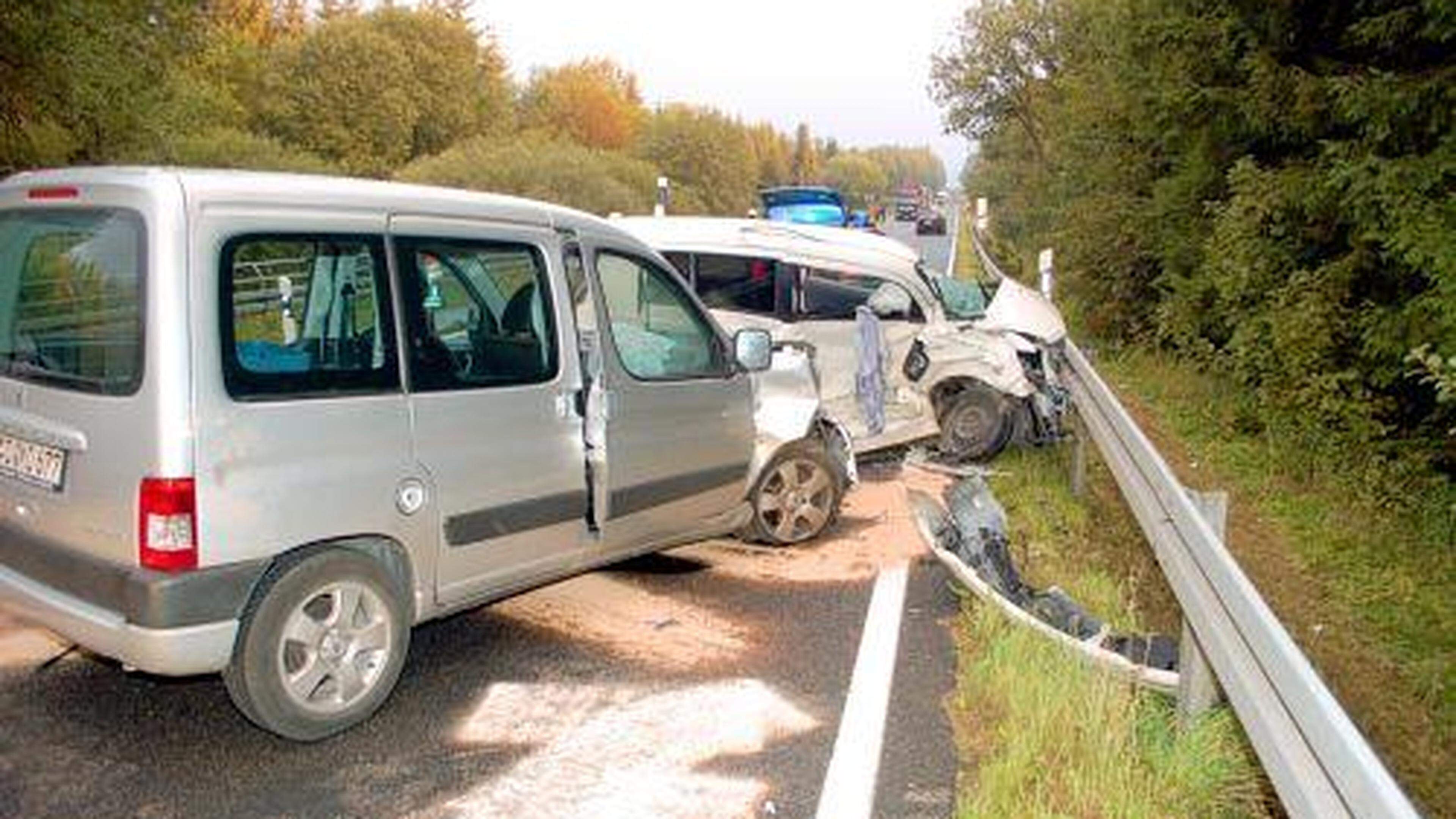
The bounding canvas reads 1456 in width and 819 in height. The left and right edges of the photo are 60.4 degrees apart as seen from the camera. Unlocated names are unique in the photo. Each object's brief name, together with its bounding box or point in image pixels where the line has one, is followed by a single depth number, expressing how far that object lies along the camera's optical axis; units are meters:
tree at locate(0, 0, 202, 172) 15.35
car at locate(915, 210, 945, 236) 64.38
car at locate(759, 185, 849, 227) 27.06
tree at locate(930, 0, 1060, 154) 43.25
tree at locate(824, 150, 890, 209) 158.01
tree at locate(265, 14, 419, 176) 51.12
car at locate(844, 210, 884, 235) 32.19
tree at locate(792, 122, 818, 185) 139.38
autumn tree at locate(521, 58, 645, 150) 77.69
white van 9.18
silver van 3.99
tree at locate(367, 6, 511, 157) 56.31
